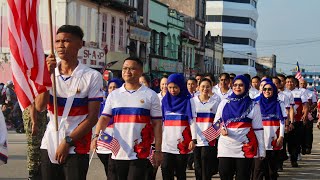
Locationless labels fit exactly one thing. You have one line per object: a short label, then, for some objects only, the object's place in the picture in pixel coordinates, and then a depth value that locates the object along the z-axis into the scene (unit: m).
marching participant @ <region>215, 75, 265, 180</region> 9.01
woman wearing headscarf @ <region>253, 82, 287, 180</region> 11.36
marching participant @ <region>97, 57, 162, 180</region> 7.16
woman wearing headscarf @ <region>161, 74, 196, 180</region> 9.85
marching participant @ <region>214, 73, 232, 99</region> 12.71
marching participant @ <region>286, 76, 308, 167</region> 15.39
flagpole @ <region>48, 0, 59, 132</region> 5.75
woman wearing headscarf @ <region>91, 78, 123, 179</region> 7.68
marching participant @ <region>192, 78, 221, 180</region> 10.76
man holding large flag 5.84
